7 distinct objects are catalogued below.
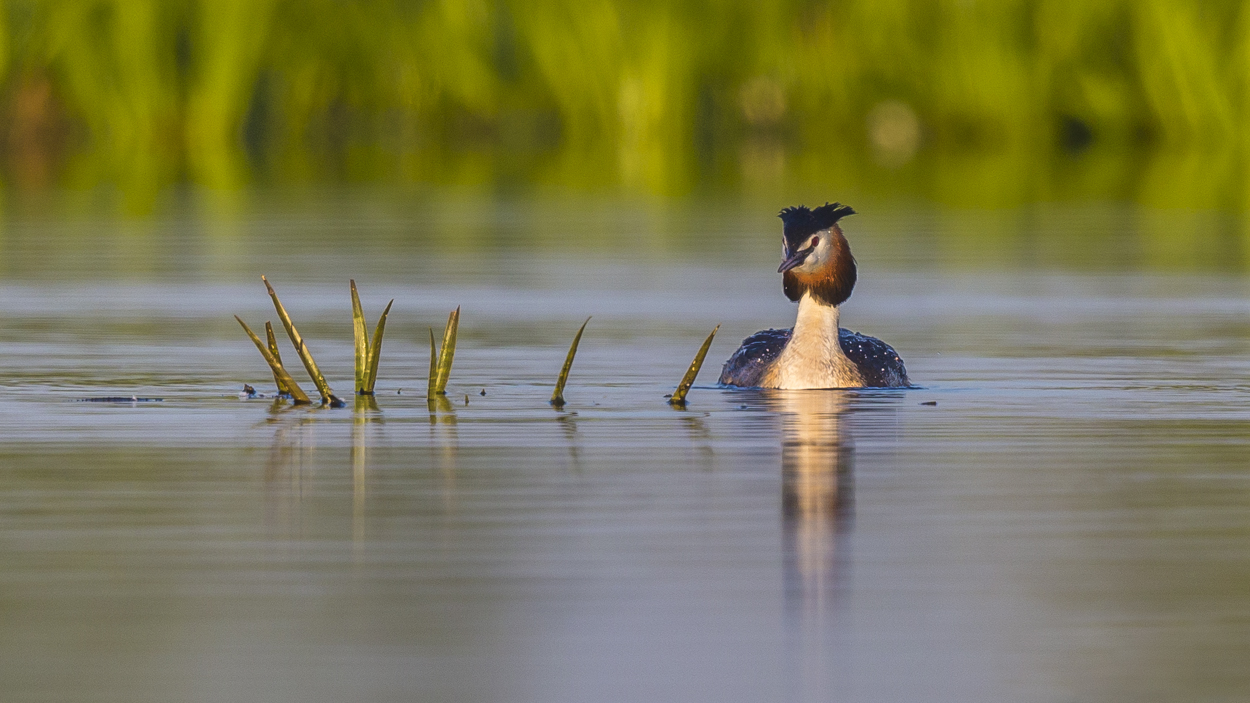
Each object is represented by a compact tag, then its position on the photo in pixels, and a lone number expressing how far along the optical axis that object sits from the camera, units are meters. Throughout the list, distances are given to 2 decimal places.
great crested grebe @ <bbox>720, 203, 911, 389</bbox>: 19.53
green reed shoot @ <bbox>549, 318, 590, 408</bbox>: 17.72
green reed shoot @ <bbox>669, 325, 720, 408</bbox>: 17.94
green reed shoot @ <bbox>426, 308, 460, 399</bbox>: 18.11
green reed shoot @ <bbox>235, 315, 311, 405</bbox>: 17.53
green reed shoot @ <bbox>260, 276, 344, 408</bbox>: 17.73
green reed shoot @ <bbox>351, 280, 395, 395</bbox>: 18.09
